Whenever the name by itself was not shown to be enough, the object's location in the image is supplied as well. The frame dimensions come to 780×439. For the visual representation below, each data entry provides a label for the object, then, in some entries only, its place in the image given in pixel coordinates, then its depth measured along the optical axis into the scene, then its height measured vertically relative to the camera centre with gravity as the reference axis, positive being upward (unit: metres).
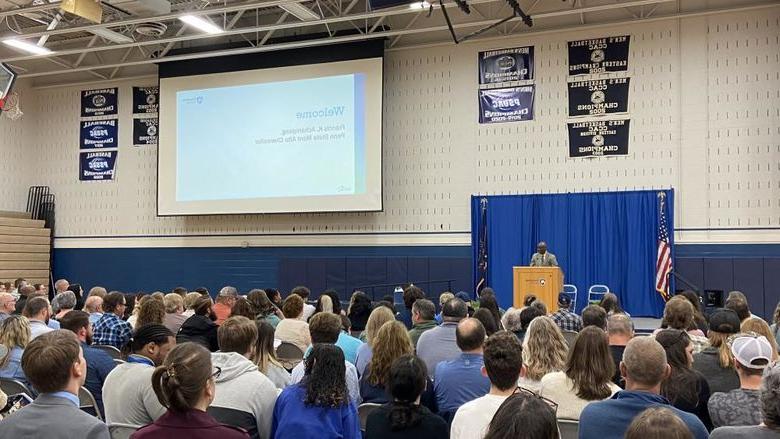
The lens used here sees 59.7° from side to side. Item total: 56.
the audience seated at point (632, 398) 2.64 -0.67
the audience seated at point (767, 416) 2.26 -0.63
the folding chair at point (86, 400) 3.89 -1.00
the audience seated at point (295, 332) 6.07 -0.94
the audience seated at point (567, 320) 6.52 -0.89
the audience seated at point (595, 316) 5.43 -0.72
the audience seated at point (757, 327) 4.36 -0.65
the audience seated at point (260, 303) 7.20 -0.81
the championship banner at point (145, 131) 17.69 +2.52
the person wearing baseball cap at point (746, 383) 2.92 -0.68
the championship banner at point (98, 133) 18.20 +2.54
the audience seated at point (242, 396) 3.25 -0.82
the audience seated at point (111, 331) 5.37 -0.83
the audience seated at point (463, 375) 3.82 -0.84
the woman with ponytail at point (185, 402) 2.28 -0.59
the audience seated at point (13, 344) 4.46 -0.79
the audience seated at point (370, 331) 4.86 -0.76
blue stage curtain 13.08 -0.19
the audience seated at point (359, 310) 7.37 -0.90
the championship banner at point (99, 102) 18.25 +3.40
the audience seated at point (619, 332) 4.64 -0.73
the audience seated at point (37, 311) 5.66 -0.70
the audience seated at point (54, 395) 2.29 -0.59
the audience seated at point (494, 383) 2.72 -0.66
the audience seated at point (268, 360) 4.04 -0.79
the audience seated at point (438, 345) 4.91 -0.86
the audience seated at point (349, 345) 5.18 -0.90
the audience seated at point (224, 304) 7.28 -0.82
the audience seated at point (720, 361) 4.01 -0.81
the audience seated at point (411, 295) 7.87 -0.78
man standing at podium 11.89 -0.54
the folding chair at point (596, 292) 13.28 -1.26
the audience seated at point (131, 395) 3.35 -0.83
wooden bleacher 17.16 -0.53
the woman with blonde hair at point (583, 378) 3.33 -0.75
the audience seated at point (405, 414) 2.87 -0.80
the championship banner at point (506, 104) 14.16 +2.60
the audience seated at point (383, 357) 4.03 -0.77
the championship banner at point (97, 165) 18.23 +1.69
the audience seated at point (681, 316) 5.32 -0.70
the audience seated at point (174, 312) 6.68 -0.87
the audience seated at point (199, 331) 5.51 -0.85
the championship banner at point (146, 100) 17.78 +3.35
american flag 12.77 -0.69
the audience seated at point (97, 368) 4.38 -0.91
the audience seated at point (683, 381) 3.49 -0.80
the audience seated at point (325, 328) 4.33 -0.64
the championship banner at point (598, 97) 13.43 +2.61
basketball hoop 14.95 +2.98
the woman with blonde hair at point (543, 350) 3.89 -0.72
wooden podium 11.20 -0.93
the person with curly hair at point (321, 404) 3.07 -0.81
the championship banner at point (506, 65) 14.16 +3.43
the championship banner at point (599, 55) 13.46 +3.45
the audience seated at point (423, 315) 5.89 -0.77
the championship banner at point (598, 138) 13.41 +1.79
